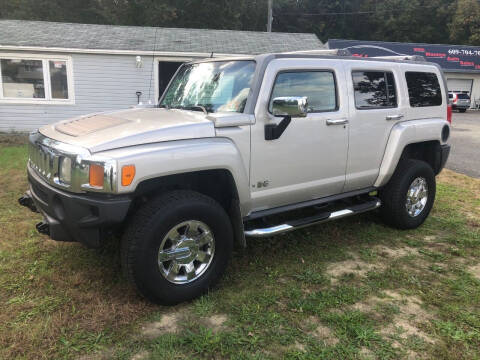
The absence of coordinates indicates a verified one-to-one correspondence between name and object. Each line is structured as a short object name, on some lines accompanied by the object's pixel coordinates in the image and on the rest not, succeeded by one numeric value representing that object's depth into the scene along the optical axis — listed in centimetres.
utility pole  2680
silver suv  282
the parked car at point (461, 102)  2808
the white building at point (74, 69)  1226
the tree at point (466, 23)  3928
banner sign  3009
